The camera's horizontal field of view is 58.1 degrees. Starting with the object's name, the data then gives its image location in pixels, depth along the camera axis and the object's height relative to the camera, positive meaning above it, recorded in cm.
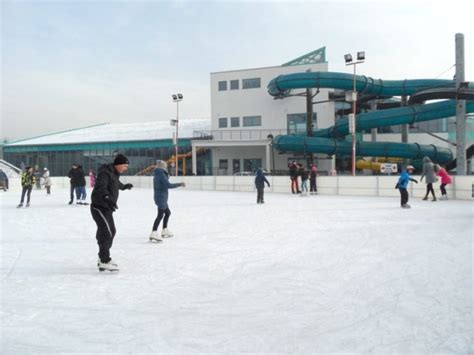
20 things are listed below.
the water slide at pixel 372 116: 2909 +345
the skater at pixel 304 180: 1873 -55
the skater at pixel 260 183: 1499 -52
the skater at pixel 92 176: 2470 -34
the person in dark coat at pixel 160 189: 733 -33
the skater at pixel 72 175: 1478 -14
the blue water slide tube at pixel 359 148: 3006 +136
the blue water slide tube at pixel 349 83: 3053 +614
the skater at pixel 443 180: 1445 -49
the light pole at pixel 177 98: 3453 +579
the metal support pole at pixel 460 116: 2539 +296
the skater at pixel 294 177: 1967 -43
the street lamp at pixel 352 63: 2278 +602
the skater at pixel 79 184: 1474 -48
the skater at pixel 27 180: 1405 -28
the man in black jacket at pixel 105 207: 519 -44
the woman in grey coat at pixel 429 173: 1399 -24
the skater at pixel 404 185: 1189 -54
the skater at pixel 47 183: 2172 -60
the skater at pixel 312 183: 1957 -74
